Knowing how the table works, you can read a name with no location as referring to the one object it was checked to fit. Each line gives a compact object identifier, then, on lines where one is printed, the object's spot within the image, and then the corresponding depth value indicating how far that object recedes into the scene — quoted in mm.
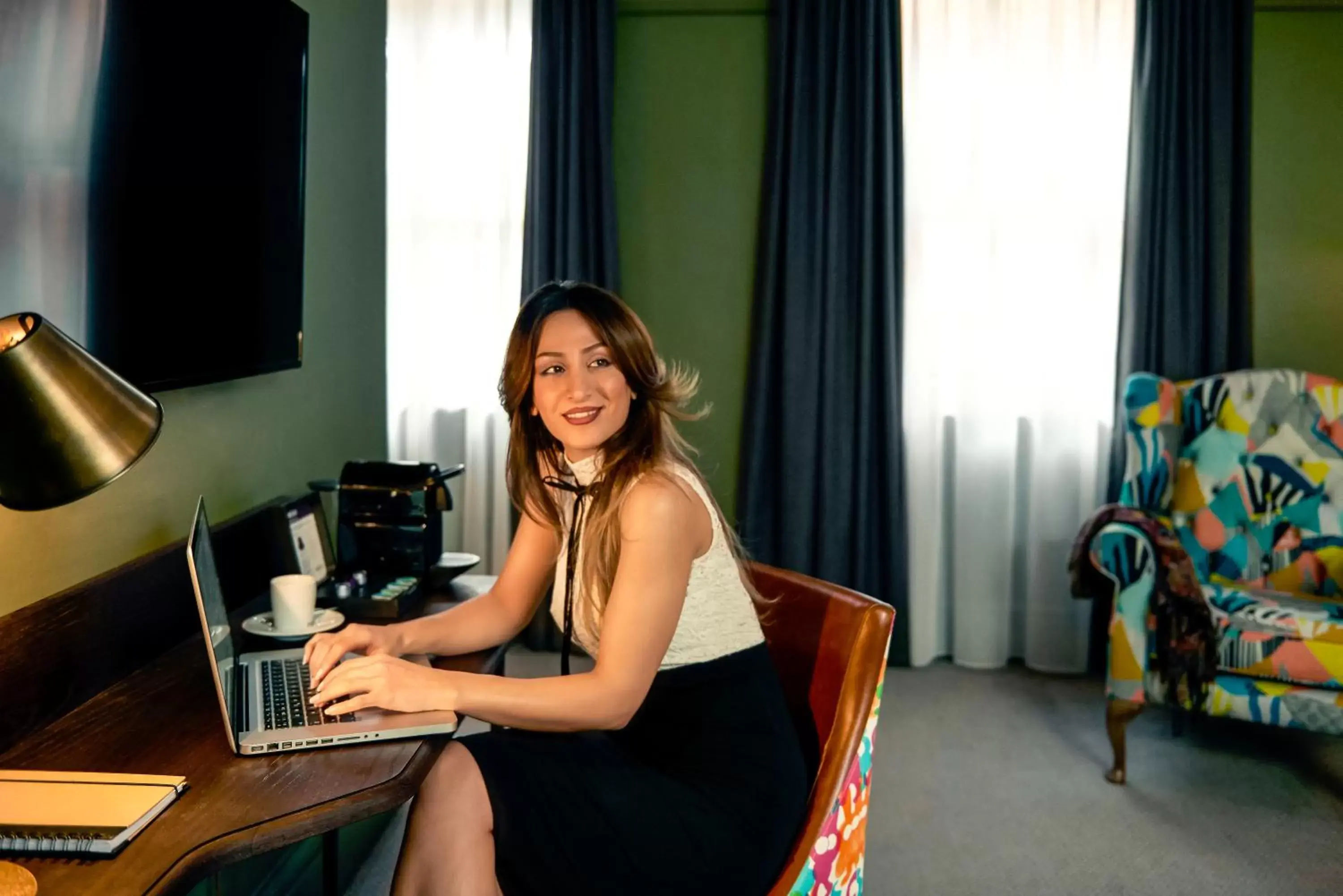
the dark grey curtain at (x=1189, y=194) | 3611
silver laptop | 1315
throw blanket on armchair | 2814
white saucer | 1758
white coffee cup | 1758
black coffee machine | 2156
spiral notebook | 1052
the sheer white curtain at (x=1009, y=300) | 3711
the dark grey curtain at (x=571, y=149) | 3715
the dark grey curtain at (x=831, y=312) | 3695
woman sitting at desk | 1371
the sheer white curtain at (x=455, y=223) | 3791
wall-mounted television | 1402
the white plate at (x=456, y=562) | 2223
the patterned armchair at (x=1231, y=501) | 2936
